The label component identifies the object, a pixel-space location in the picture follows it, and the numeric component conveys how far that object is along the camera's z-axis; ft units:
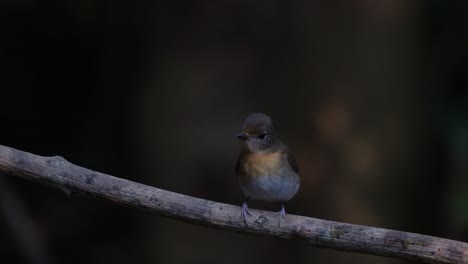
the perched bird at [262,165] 25.40
